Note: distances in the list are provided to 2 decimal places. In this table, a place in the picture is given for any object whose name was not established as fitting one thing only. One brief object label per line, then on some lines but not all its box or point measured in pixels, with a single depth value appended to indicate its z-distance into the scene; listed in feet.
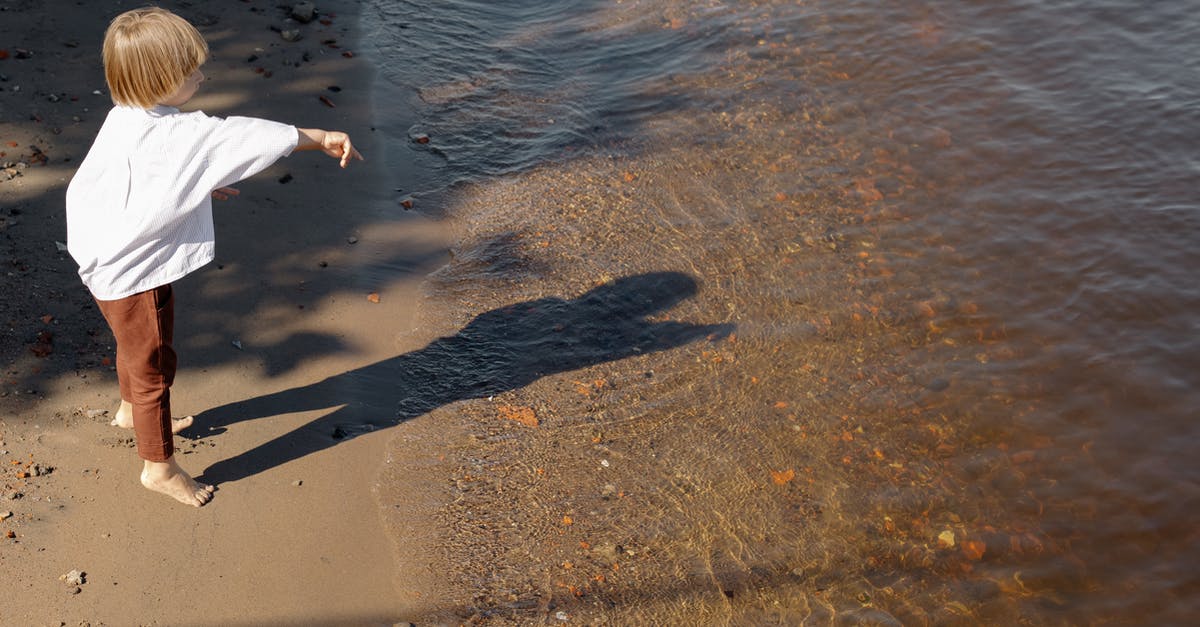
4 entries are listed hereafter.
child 10.29
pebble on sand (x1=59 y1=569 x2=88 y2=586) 11.34
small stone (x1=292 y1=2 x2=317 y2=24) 22.98
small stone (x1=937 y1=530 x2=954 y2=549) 13.37
